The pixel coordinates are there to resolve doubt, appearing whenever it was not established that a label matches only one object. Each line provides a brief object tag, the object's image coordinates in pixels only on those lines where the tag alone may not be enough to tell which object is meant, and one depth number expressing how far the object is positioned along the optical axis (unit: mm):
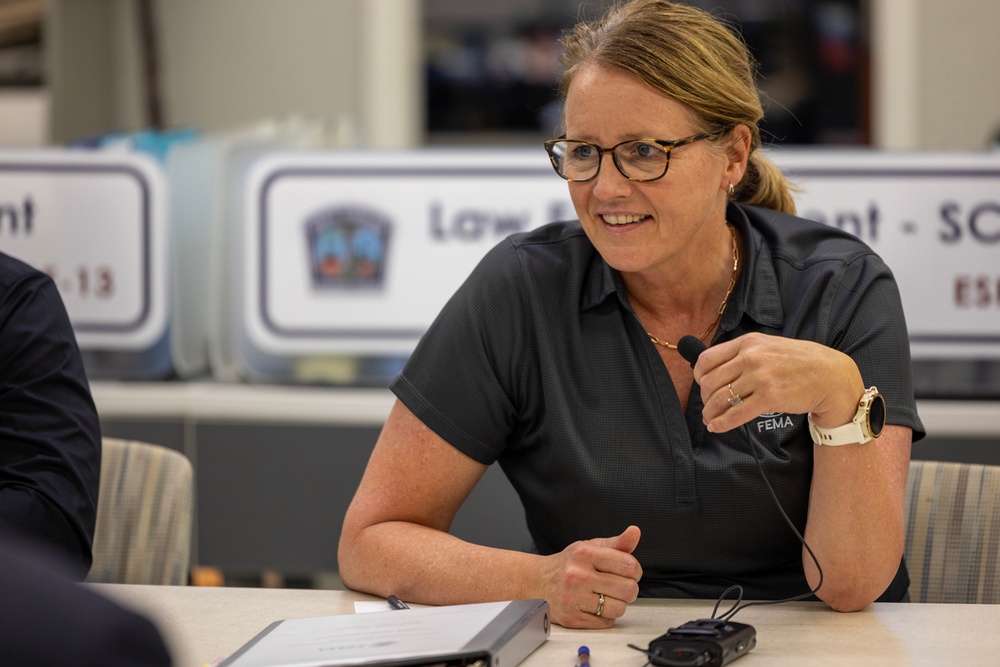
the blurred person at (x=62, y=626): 1503
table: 2832
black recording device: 2789
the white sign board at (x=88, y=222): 3938
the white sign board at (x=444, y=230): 3796
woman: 3037
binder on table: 2756
